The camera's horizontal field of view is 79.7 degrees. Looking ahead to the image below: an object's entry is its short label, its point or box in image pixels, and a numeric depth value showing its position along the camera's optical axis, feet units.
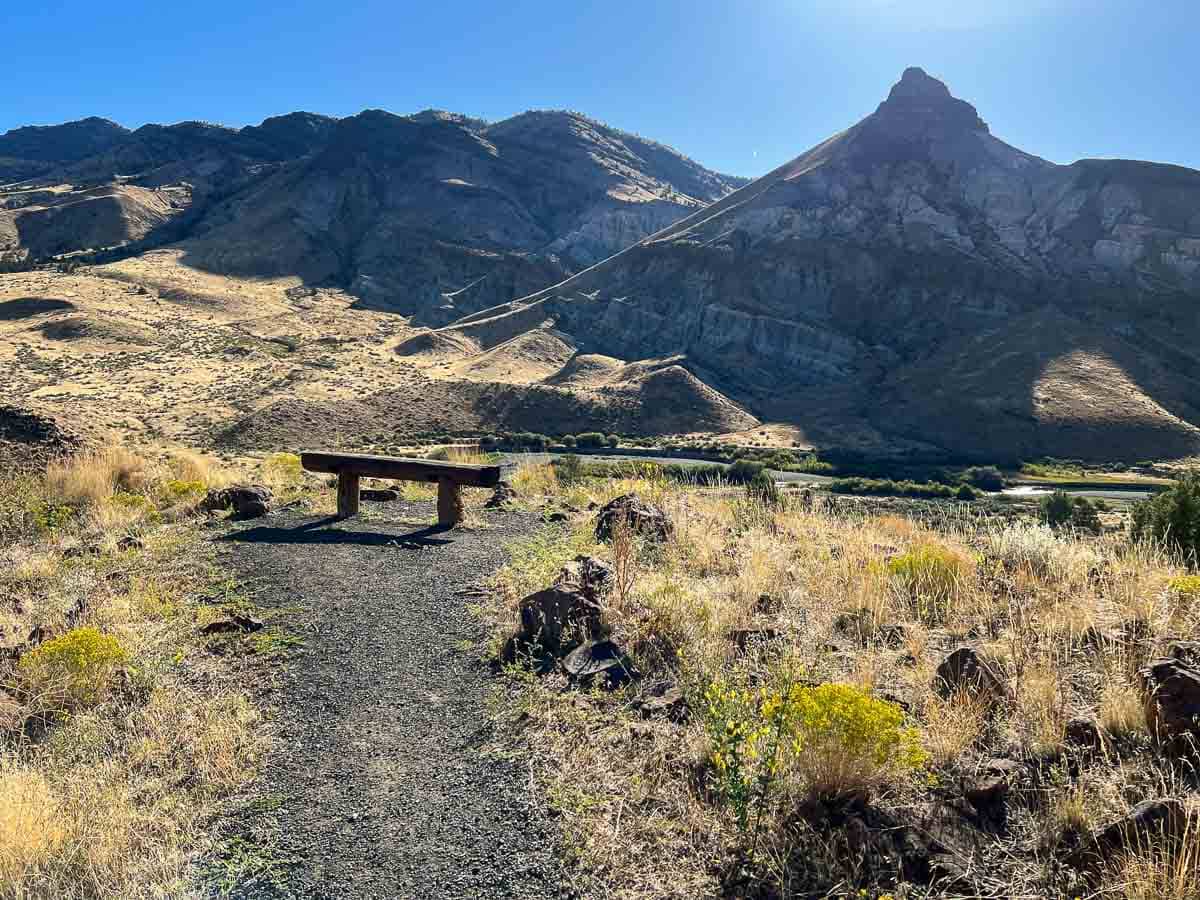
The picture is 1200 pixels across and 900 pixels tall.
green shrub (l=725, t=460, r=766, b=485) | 126.22
